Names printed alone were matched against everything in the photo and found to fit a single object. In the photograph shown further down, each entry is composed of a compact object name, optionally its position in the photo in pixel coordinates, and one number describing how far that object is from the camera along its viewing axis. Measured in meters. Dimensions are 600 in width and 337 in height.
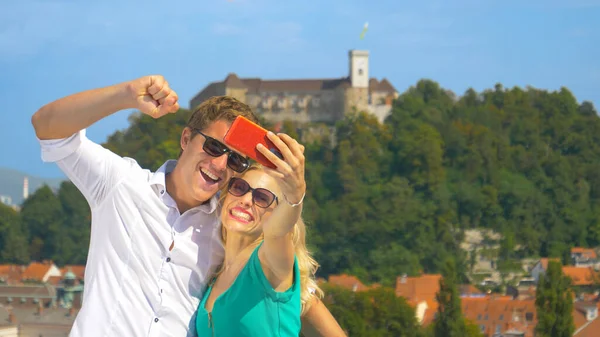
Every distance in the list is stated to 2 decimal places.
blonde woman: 2.80
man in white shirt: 3.24
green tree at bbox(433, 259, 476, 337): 33.62
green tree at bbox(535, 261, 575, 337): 33.09
